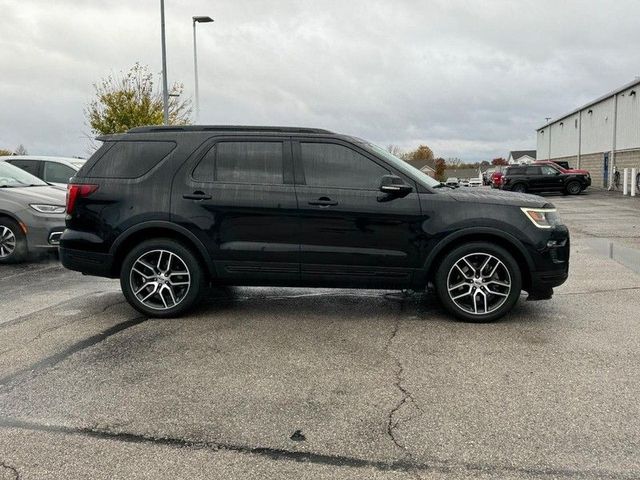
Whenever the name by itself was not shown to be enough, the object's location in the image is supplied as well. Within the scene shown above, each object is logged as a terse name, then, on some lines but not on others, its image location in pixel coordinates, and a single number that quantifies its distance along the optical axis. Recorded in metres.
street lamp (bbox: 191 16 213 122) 24.17
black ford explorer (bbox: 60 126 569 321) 5.33
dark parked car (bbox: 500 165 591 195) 30.64
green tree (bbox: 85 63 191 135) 27.67
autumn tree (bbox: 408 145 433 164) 131.25
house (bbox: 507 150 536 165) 117.31
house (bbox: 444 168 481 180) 120.78
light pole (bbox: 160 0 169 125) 20.34
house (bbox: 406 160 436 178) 111.71
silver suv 8.80
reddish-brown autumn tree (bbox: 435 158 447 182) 113.06
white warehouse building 31.28
